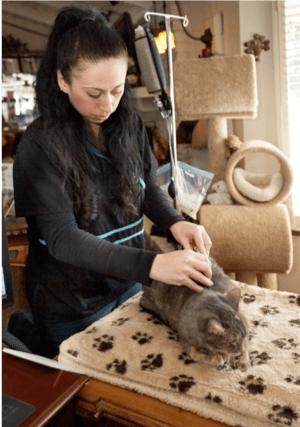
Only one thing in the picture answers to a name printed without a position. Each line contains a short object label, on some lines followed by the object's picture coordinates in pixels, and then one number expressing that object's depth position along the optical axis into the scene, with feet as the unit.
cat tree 5.73
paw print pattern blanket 1.98
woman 2.67
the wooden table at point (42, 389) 1.63
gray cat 2.34
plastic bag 5.66
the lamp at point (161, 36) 7.66
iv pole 4.79
